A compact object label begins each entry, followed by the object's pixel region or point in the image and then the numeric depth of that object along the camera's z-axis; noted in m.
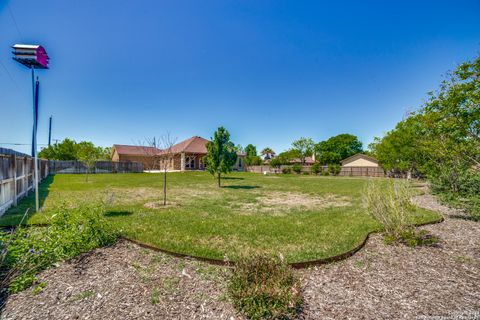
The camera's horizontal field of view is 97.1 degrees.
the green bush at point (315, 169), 35.56
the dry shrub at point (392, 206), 4.42
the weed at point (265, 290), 2.28
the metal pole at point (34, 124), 5.53
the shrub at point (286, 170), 38.17
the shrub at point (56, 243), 2.88
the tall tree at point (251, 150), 80.00
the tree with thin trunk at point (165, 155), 8.21
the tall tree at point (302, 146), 58.53
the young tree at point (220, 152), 14.60
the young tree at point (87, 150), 18.30
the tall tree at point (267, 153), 78.81
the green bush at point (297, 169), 36.87
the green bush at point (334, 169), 34.28
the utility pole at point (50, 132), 36.43
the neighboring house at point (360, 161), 42.31
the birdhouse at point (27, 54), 5.21
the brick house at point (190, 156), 30.62
